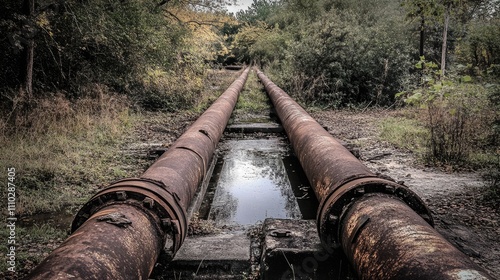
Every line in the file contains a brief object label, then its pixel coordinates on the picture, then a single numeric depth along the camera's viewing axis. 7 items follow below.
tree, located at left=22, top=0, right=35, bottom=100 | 7.12
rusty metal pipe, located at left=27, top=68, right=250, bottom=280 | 1.53
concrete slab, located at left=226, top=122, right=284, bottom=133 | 8.18
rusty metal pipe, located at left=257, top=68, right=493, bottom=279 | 1.59
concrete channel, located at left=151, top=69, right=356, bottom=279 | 2.68
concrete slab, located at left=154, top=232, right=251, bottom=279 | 2.75
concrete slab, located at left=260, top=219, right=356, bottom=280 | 2.64
